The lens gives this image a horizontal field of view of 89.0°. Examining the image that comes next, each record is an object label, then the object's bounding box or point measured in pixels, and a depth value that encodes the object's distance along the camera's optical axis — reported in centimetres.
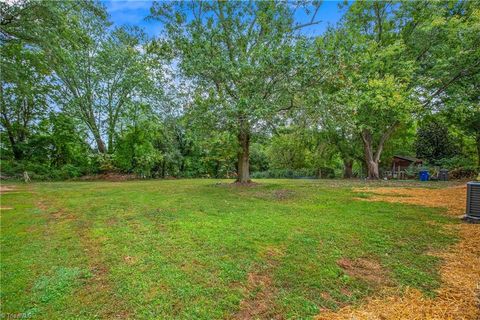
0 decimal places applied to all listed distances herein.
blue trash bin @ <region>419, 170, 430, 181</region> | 1514
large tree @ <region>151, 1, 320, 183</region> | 826
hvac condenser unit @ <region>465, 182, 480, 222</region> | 440
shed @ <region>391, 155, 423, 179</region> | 2195
